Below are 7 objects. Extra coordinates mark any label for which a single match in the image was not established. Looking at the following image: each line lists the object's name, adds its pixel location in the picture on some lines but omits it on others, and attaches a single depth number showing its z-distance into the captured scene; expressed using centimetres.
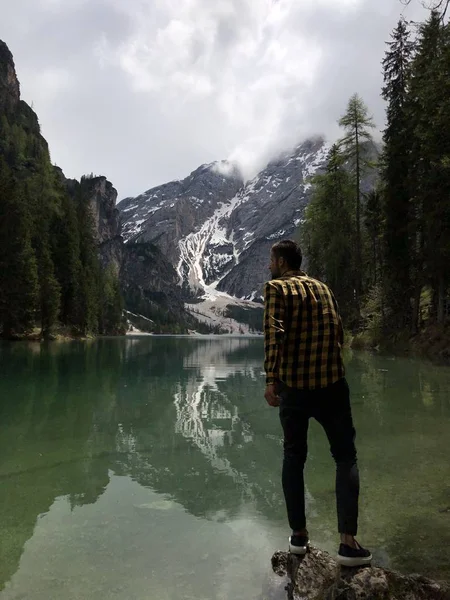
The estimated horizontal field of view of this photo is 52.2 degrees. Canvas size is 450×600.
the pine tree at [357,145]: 3422
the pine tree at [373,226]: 3591
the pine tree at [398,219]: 2638
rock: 248
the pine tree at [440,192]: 1487
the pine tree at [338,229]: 3672
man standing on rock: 306
